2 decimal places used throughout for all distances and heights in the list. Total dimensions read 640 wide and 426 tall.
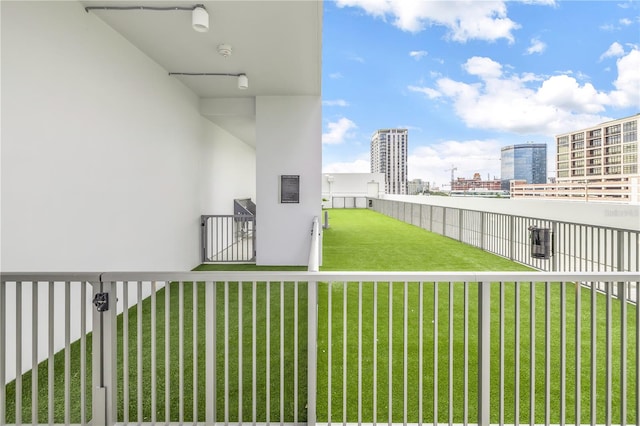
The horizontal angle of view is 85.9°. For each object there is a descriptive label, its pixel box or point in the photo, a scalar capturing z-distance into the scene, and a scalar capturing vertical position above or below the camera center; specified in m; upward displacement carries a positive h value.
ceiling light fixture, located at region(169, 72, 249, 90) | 4.83 +1.88
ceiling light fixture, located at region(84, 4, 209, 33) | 3.00 +1.73
